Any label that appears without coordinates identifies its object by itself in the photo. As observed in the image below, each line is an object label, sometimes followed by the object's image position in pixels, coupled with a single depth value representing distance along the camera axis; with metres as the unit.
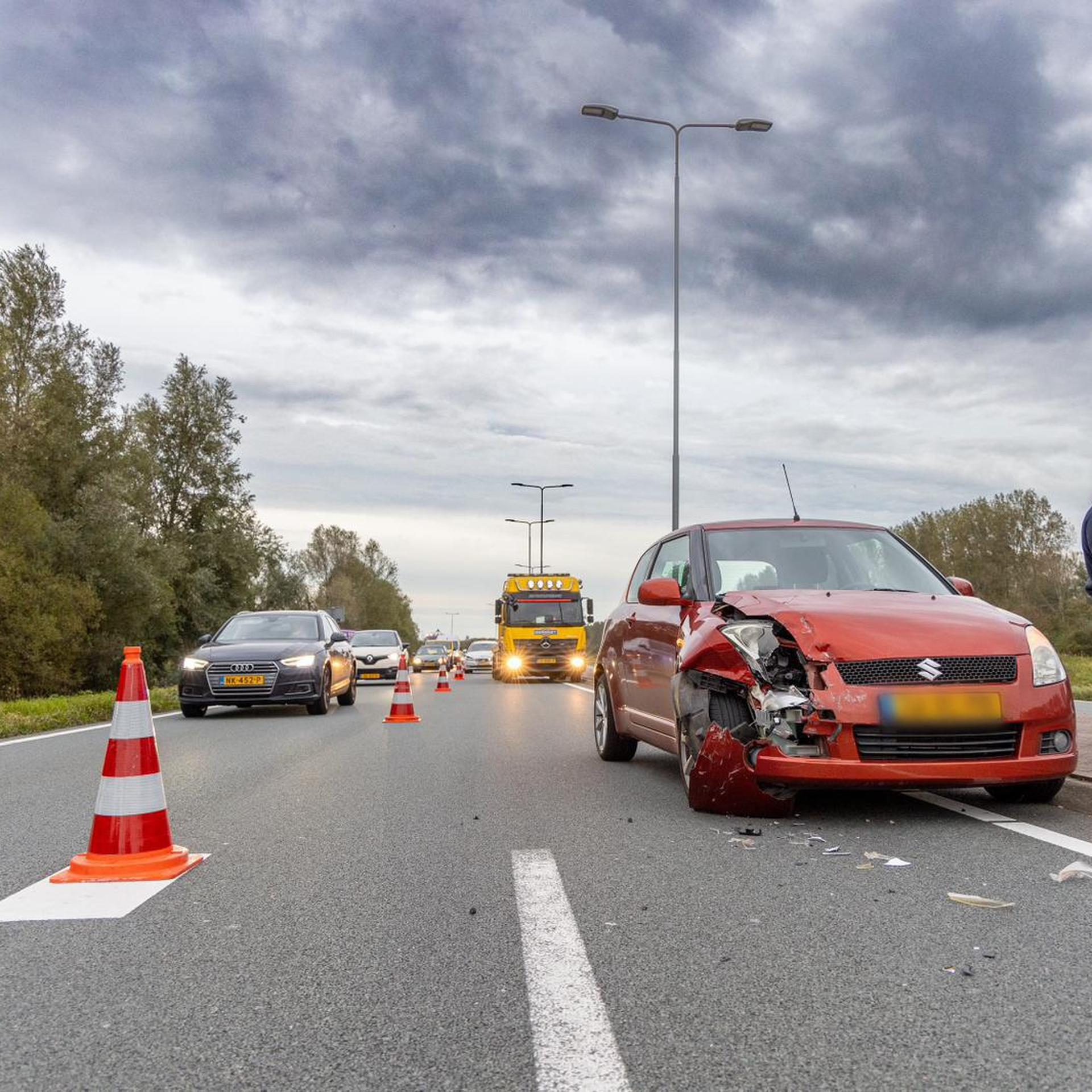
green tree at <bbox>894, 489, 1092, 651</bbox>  53.25
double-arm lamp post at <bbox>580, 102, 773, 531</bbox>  24.62
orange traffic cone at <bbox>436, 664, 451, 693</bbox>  25.16
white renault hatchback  32.71
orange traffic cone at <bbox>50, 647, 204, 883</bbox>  4.83
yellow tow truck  34.34
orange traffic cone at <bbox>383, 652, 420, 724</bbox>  14.30
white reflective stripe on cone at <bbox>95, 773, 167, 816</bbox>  4.96
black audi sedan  15.34
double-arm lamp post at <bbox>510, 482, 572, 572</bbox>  60.38
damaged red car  5.59
